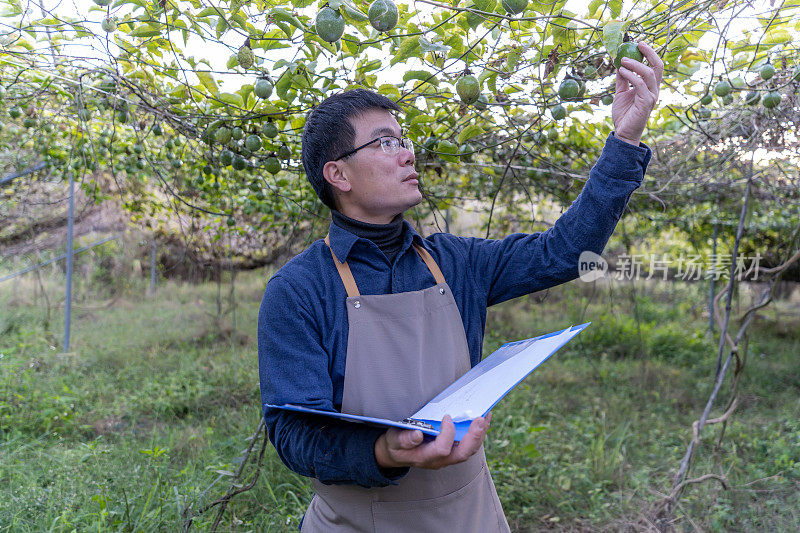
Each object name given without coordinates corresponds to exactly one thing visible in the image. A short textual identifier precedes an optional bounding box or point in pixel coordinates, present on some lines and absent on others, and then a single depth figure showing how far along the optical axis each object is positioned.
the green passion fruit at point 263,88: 1.61
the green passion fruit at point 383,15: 1.15
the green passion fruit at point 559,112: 1.76
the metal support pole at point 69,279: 4.68
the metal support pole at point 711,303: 6.16
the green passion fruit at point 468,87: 1.47
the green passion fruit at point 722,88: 1.78
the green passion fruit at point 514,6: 1.17
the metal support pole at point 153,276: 7.53
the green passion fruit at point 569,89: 1.49
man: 1.03
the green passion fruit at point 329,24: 1.19
